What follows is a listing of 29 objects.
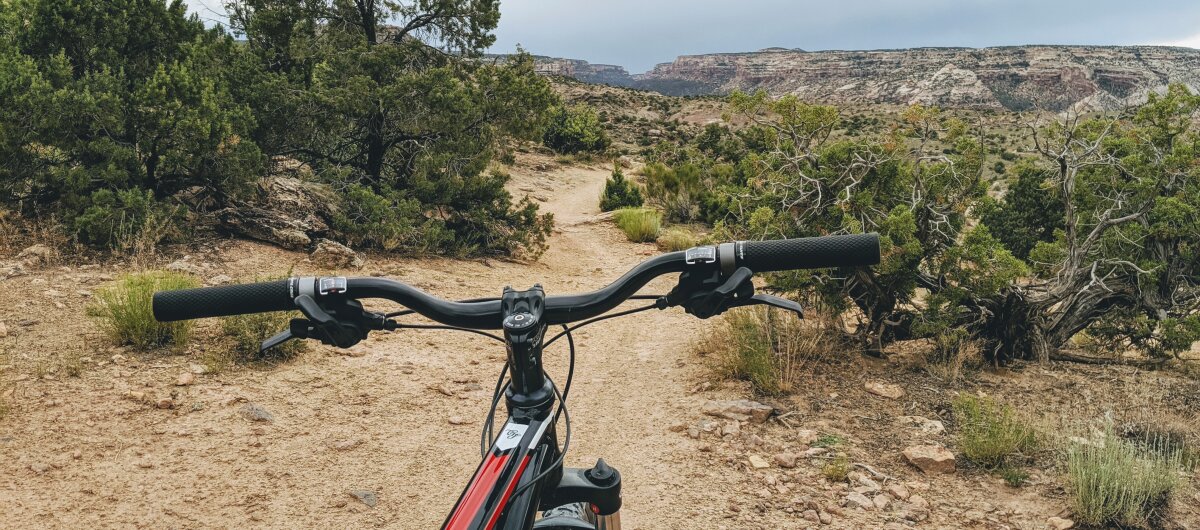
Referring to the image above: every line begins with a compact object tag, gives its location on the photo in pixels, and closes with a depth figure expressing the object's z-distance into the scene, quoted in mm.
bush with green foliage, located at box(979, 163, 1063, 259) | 10273
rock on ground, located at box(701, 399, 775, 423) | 4527
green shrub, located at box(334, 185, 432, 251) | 8523
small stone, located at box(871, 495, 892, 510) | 3533
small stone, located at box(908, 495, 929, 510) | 3533
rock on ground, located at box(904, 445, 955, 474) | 3842
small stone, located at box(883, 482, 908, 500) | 3619
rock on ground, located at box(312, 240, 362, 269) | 7686
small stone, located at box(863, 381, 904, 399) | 4812
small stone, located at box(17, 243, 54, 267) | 5996
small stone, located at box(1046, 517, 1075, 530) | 3262
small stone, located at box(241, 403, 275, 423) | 4281
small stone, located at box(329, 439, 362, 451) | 4141
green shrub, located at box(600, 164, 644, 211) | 15203
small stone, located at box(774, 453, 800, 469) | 3968
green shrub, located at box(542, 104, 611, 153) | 25625
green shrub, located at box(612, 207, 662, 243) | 12438
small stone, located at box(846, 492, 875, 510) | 3539
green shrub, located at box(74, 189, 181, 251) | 6324
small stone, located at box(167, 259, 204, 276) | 6461
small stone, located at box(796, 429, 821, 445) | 4207
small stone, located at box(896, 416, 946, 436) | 4246
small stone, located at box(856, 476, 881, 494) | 3676
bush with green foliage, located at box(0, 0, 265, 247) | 6223
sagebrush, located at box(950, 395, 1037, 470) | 3808
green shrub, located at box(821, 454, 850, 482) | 3775
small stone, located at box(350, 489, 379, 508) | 3617
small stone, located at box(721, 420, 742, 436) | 4367
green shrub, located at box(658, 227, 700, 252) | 11547
